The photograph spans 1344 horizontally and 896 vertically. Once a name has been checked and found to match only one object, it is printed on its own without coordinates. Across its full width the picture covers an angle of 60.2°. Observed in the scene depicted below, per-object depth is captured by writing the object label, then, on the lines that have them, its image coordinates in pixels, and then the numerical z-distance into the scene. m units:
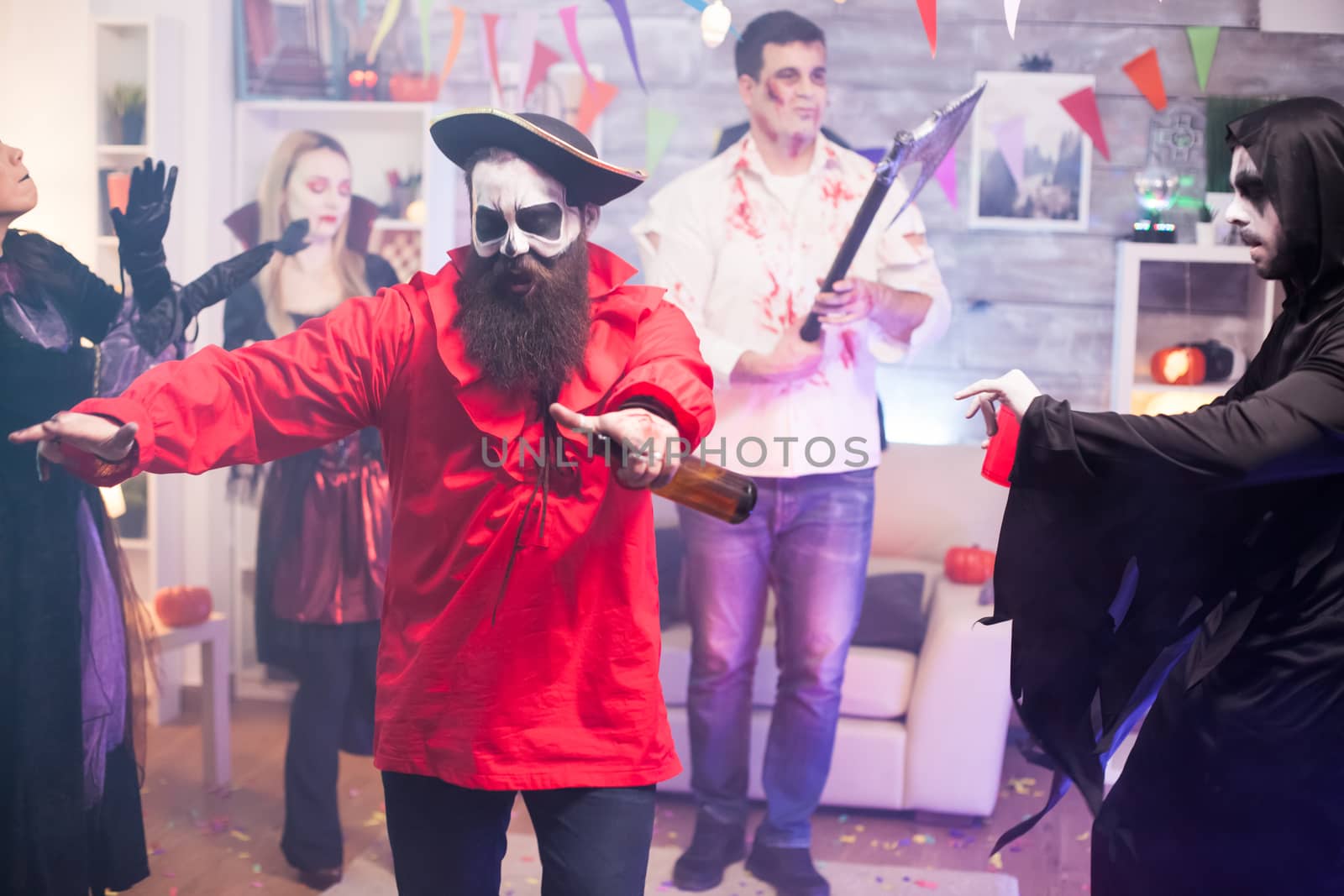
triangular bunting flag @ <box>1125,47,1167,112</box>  2.82
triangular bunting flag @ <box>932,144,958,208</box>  2.84
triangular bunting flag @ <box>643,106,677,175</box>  2.89
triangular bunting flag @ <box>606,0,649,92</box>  2.75
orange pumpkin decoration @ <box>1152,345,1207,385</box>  2.91
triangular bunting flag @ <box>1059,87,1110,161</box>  2.82
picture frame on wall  2.82
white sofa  2.72
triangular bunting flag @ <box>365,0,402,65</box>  2.98
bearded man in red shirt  1.56
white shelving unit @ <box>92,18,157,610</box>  2.43
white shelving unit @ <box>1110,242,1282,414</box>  2.89
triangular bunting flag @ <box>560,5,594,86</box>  2.88
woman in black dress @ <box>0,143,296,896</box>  2.05
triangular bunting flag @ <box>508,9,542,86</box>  2.91
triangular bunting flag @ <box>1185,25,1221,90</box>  2.80
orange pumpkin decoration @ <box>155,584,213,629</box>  2.82
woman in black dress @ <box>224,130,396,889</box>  2.59
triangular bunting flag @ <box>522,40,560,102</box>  2.92
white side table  2.82
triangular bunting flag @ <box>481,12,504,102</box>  2.94
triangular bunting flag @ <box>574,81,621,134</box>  2.91
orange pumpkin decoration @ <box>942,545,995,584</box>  2.92
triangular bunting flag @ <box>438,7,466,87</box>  2.97
